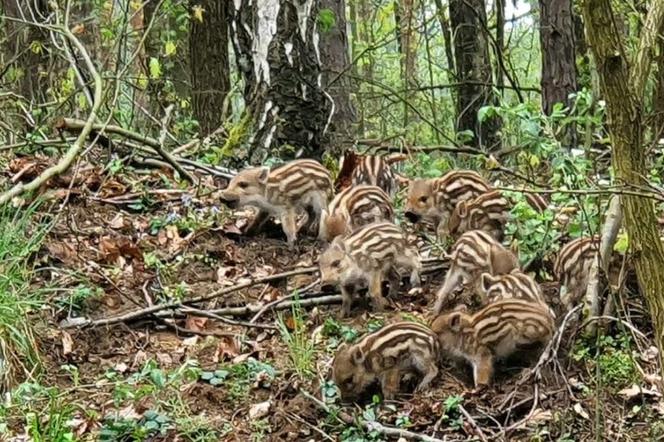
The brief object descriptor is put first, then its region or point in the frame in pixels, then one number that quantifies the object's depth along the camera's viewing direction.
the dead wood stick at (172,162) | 8.74
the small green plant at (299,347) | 5.89
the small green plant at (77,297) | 6.55
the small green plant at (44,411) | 4.90
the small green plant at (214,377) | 5.87
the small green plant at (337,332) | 6.32
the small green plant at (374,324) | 6.31
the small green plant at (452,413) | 5.23
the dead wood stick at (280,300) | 6.63
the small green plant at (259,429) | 5.38
